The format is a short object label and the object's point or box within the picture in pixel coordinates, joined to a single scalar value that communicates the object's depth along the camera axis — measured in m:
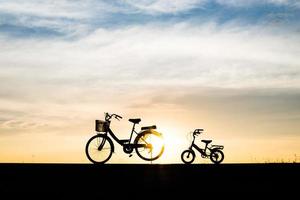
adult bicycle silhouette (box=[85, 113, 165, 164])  16.83
